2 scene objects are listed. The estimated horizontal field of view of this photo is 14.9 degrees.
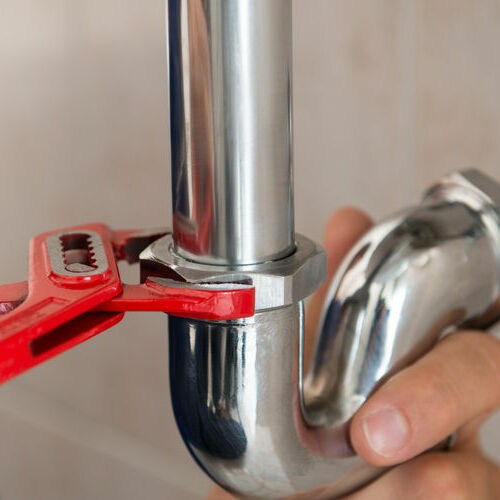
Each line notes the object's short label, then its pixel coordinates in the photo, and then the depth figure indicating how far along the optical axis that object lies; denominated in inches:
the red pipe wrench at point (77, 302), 16.5
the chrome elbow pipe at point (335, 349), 18.2
